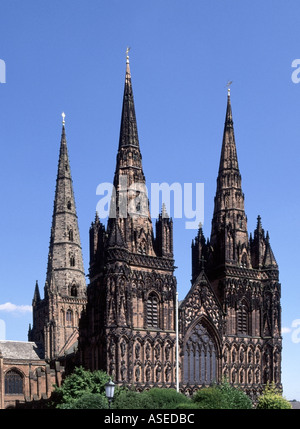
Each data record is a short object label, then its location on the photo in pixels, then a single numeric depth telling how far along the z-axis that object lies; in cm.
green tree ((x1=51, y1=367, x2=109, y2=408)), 5647
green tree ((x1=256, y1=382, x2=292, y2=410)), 5688
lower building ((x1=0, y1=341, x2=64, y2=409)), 7631
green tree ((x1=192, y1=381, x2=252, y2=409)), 5112
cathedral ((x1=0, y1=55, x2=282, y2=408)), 6181
